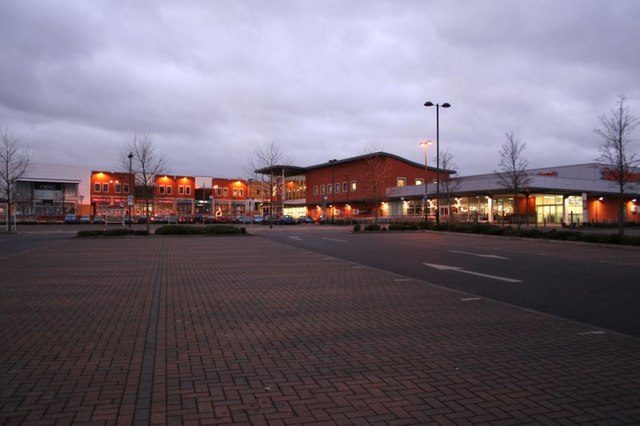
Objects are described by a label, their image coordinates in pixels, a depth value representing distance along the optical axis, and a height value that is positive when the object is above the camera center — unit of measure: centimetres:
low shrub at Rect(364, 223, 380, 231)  4180 -130
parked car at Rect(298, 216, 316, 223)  7706 -103
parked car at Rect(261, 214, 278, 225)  7281 -92
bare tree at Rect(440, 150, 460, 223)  5278 +266
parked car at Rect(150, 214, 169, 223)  7138 -51
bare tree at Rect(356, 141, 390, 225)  6243 +489
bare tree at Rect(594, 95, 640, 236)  2584 +250
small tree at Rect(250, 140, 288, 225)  5344 +517
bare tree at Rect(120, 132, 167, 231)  3749 +358
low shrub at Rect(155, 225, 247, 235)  3519 -108
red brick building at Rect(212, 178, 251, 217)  9569 +344
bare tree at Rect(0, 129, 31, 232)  4001 +379
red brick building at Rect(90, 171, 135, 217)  8406 +445
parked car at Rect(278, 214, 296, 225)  7150 -95
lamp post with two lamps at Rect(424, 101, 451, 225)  3590 +733
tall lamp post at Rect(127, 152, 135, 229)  3825 +131
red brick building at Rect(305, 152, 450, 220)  6938 +458
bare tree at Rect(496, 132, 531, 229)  3587 +250
